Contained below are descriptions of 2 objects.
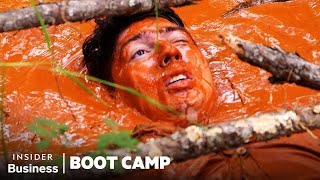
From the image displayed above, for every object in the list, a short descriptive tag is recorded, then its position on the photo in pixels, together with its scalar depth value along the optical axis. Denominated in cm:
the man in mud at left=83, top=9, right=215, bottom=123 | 325
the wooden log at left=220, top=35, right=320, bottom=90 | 223
